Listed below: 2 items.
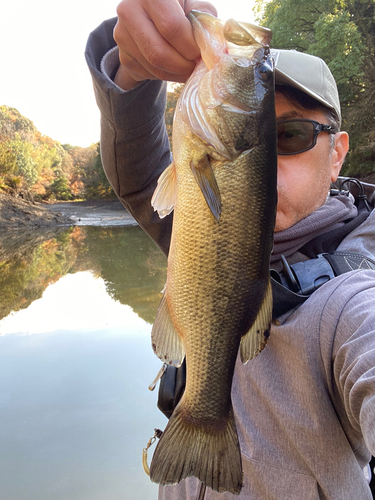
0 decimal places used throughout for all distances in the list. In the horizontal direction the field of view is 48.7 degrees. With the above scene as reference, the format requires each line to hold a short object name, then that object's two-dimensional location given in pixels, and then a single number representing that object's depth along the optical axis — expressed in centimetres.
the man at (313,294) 35
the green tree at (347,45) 1137
